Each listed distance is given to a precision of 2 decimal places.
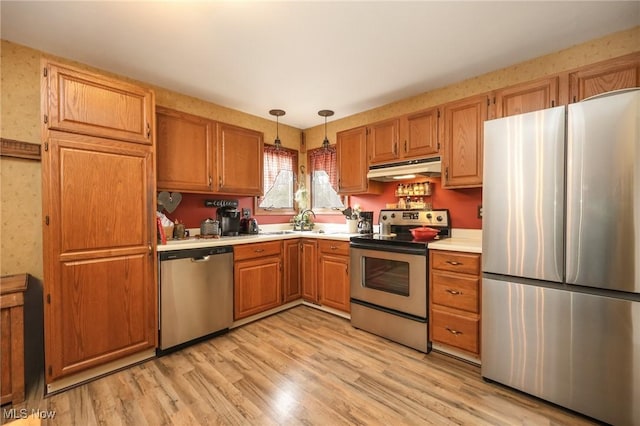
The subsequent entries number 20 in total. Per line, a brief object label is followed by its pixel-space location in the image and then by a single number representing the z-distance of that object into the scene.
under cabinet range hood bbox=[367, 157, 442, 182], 2.66
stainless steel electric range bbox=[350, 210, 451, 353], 2.42
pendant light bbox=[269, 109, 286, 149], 3.48
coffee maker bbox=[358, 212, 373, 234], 3.45
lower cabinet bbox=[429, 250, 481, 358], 2.15
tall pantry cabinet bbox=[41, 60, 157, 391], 1.85
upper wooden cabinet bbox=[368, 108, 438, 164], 2.71
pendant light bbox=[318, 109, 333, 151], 3.51
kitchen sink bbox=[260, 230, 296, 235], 3.90
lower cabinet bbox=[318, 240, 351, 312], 3.07
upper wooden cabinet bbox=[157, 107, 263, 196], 2.64
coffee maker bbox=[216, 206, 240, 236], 3.23
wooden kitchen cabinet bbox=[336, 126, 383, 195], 3.27
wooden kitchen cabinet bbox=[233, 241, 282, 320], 2.87
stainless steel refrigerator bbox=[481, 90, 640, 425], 1.49
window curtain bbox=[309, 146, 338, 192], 4.02
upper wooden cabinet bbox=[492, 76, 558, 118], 2.11
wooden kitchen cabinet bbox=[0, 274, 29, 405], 1.70
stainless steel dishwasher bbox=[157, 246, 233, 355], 2.34
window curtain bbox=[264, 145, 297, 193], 3.96
